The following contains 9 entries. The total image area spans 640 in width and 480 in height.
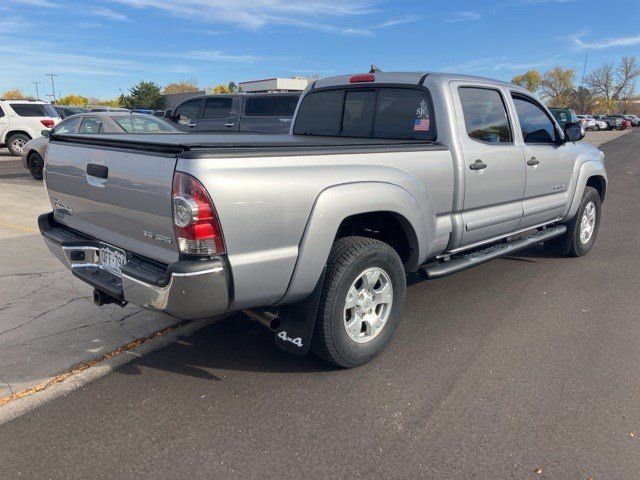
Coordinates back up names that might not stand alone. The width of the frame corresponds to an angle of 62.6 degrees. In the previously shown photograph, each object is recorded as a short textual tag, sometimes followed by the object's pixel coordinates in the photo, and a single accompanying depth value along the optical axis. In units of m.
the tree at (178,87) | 92.33
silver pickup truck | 2.63
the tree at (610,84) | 102.44
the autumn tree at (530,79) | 98.56
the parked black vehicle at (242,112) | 12.83
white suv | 16.53
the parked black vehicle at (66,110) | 22.20
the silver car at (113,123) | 10.05
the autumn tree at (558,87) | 95.50
